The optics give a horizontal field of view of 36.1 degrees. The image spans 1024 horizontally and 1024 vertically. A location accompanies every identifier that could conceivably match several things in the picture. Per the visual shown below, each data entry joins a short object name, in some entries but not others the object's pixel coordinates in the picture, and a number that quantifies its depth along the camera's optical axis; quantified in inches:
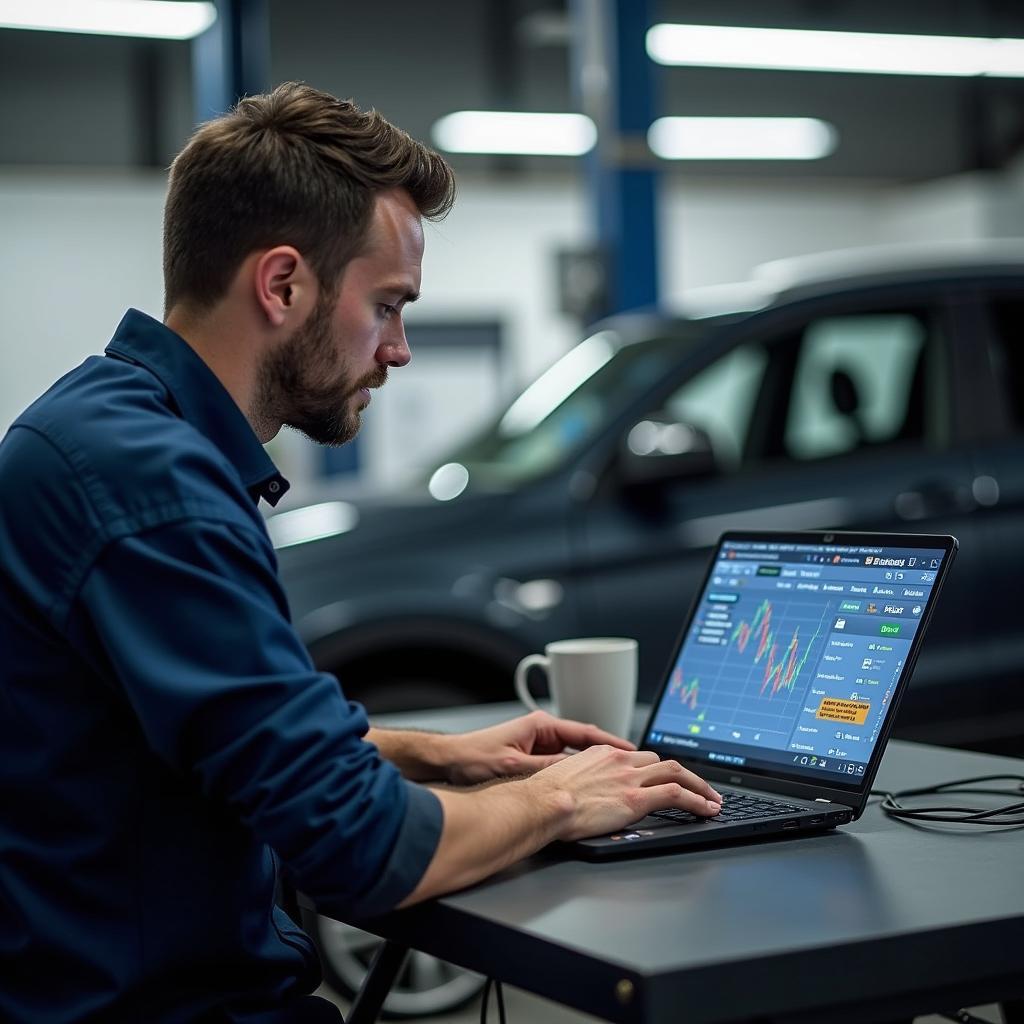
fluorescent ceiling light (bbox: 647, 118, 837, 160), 451.8
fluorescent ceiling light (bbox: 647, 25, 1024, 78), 348.2
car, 145.8
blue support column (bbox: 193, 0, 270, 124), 252.4
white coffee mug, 80.1
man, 51.1
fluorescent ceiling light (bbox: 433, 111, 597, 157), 432.8
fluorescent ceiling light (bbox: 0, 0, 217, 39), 302.2
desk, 46.3
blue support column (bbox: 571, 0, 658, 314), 243.3
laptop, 63.3
